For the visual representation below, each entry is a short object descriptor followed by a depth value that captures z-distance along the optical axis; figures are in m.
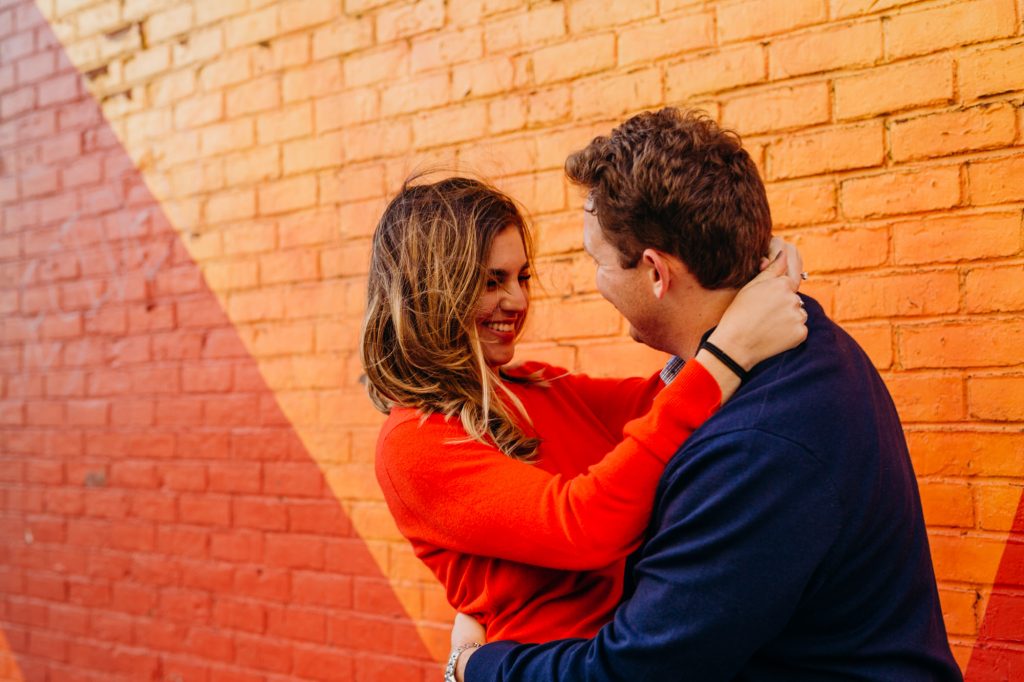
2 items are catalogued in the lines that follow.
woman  1.61
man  1.43
